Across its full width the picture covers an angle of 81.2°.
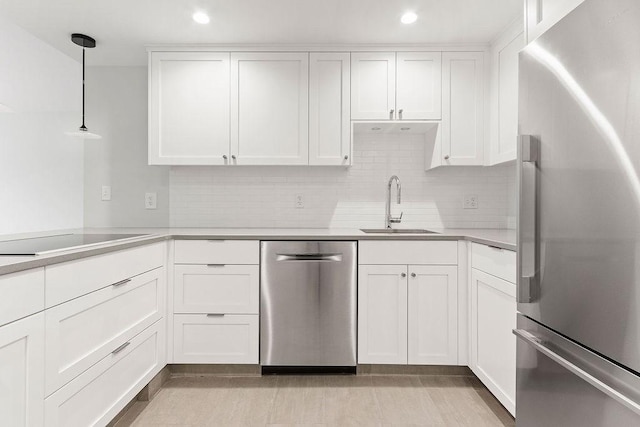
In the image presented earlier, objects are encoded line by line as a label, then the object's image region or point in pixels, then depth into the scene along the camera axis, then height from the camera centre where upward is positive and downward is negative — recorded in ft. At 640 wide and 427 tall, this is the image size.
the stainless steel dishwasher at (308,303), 7.59 -1.83
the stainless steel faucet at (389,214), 9.29 -0.01
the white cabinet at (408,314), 7.63 -2.03
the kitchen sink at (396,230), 9.02 -0.41
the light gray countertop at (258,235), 5.02 -0.44
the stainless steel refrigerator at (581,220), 2.66 -0.04
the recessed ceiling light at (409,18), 7.34 +3.92
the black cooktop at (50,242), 4.44 -0.46
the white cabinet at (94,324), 4.29 -1.58
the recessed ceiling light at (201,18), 7.34 +3.89
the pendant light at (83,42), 8.06 +3.73
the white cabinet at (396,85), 8.66 +2.99
